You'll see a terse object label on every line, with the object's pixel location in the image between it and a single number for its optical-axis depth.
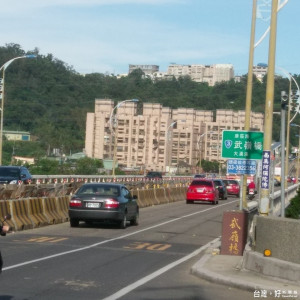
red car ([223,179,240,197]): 64.31
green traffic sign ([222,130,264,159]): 22.80
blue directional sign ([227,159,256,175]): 24.56
